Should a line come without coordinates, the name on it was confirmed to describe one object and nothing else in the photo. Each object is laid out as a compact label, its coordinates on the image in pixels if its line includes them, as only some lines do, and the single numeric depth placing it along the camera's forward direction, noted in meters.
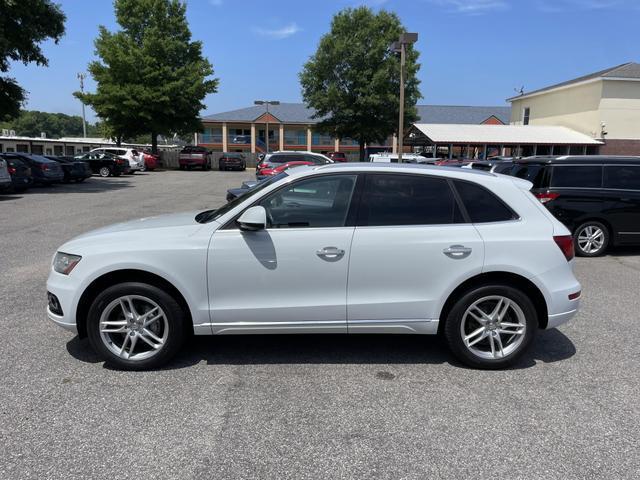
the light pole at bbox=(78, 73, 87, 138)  76.38
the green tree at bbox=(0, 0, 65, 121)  19.66
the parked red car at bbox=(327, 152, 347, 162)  42.31
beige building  38.19
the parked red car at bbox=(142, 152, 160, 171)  38.71
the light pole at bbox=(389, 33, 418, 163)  17.65
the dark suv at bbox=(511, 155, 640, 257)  8.91
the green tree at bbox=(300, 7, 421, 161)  40.34
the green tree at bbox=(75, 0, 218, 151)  38.94
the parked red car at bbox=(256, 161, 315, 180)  18.66
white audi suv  3.94
